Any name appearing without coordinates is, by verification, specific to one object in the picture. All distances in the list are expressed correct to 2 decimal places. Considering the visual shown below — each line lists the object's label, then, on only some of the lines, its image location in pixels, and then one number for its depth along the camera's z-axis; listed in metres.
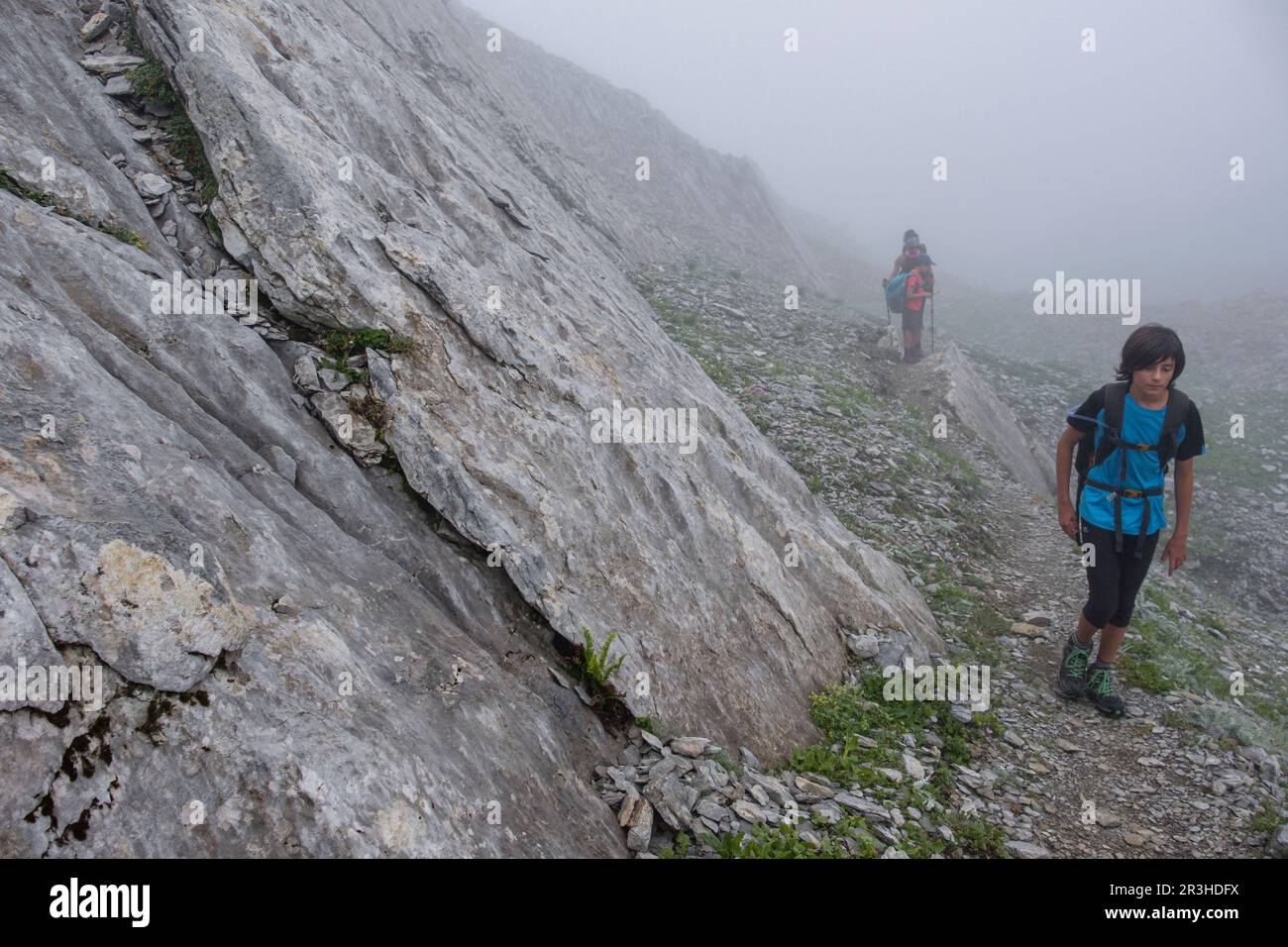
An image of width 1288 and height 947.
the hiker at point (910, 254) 23.81
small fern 6.22
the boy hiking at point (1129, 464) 7.26
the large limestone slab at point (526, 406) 6.88
